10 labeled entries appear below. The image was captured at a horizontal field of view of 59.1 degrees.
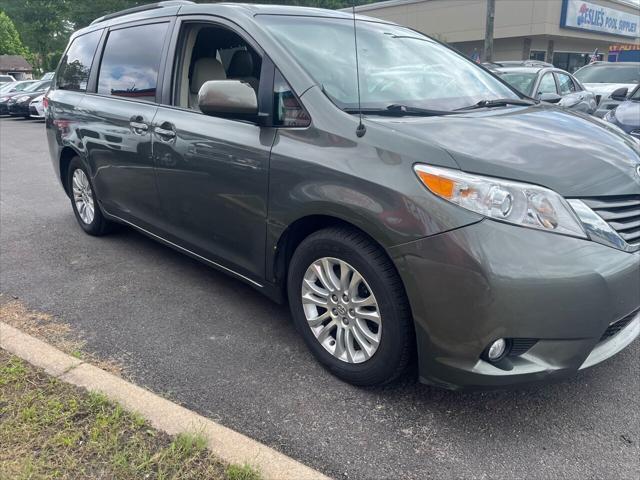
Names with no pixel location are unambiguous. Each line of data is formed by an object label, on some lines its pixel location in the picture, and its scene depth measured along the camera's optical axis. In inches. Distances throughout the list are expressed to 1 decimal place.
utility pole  675.0
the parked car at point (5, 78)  1427.7
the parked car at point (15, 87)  844.4
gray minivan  87.6
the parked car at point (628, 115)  257.6
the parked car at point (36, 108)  731.4
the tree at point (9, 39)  2405.1
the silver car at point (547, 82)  345.8
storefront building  1023.0
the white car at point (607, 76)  535.5
